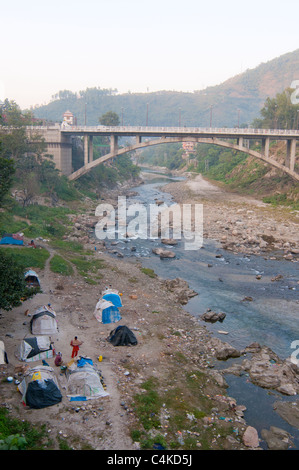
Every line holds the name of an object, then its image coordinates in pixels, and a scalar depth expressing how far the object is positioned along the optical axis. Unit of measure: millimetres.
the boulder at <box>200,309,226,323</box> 19812
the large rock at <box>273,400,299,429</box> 12583
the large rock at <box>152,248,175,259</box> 30859
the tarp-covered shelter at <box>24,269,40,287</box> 20386
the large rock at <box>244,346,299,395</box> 14406
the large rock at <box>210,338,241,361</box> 16172
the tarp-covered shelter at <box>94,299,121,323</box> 18031
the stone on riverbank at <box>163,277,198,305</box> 22342
